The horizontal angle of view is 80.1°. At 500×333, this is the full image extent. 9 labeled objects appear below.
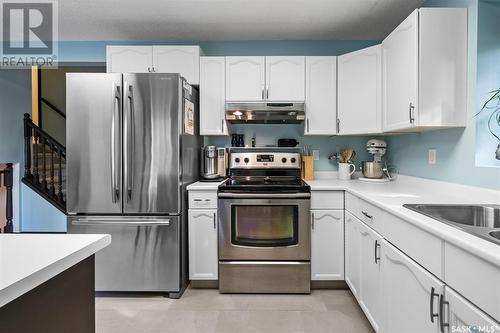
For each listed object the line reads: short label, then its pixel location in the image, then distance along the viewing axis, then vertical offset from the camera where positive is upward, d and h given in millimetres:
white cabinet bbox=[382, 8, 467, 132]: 1933 +632
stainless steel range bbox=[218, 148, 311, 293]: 2570 -664
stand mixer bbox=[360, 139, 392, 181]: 2967 -32
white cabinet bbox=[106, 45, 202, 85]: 3029 +1051
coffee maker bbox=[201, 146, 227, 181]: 3096 +3
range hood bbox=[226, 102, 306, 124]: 2951 +514
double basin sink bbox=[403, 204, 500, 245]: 1492 -258
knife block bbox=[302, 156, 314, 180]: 3240 -58
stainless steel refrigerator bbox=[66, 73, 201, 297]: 2477 -91
